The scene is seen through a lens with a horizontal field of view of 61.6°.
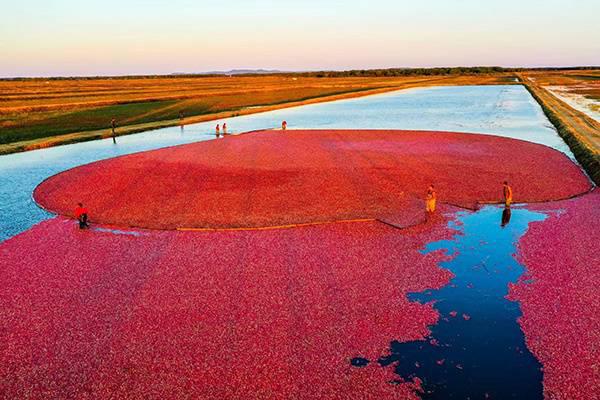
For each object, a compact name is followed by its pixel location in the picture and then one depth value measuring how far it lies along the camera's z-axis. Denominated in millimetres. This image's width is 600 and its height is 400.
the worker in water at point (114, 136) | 48619
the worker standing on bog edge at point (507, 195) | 22998
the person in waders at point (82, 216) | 21469
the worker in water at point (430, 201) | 22547
